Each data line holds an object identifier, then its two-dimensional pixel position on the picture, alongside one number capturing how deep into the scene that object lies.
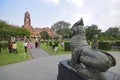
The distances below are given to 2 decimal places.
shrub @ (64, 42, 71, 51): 9.26
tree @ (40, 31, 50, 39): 44.98
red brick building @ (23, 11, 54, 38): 48.00
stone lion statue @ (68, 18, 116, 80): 1.79
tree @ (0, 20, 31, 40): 18.30
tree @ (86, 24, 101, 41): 23.25
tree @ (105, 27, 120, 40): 31.33
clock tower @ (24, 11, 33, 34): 47.66
